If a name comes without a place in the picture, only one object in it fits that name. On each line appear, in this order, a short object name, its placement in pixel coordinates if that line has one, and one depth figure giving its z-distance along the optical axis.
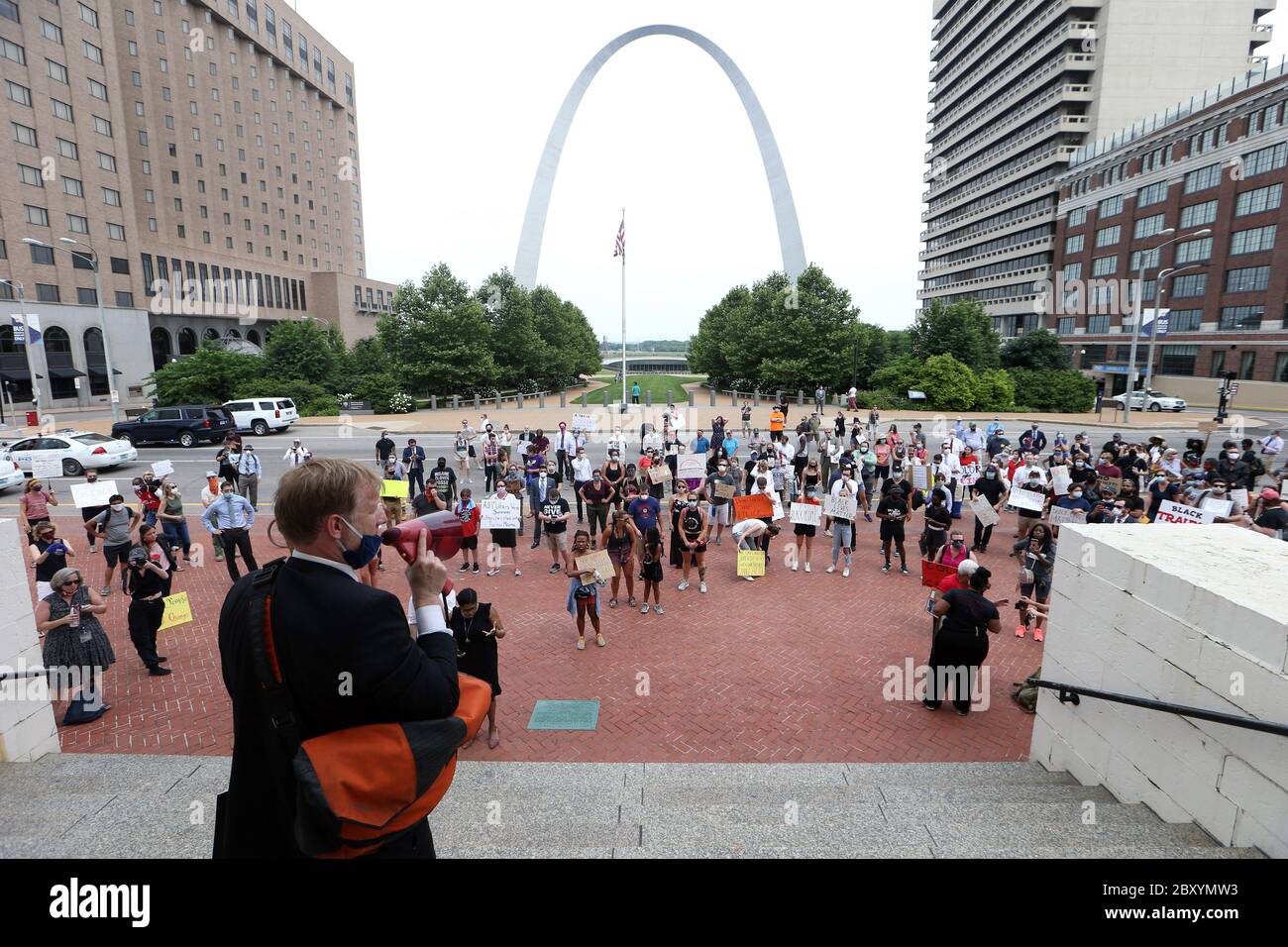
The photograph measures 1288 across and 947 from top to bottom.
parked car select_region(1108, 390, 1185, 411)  48.41
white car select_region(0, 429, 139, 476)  23.42
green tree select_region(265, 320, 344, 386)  49.16
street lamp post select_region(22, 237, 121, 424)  37.75
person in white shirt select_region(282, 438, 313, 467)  19.43
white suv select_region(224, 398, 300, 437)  35.75
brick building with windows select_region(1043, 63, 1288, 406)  52.25
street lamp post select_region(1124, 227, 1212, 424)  38.31
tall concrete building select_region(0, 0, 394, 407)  50.88
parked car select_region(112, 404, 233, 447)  30.97
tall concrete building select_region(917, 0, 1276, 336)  73.25
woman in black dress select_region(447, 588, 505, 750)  6.81
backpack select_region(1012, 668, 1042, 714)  7.34
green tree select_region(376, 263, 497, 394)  48.53
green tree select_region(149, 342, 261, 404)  42.34
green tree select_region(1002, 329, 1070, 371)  52.53
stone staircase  4.25
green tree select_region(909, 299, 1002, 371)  49.59
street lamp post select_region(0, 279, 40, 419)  39.78
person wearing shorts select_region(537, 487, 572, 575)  12.77
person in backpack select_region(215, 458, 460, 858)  1.99
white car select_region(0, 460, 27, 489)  21.31
